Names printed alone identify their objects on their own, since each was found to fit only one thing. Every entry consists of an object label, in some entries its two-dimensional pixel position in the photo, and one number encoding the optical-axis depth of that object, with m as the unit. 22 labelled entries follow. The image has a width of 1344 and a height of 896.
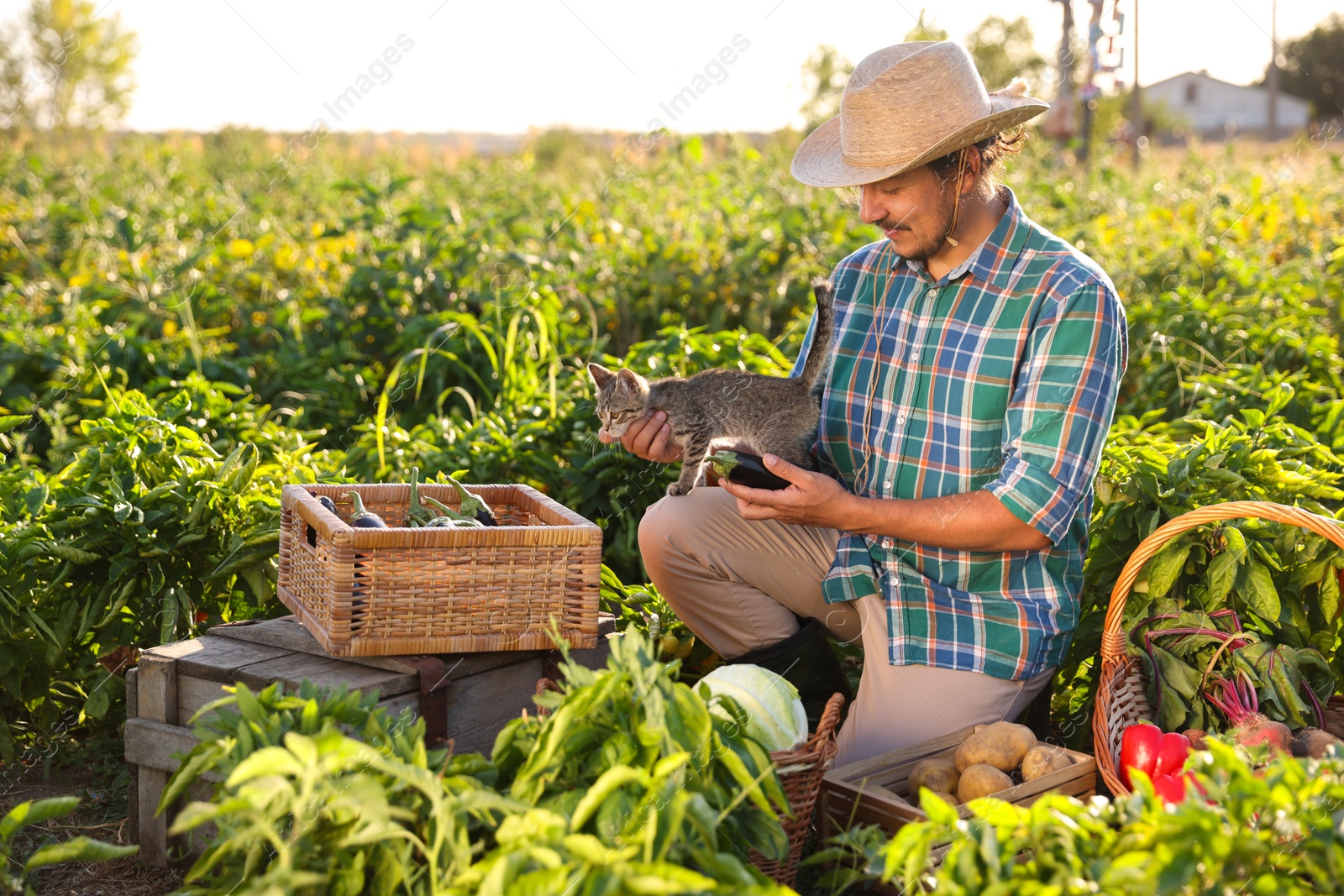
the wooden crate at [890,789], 2.33
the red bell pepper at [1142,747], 2.34
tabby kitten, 3.14
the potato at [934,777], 2.50
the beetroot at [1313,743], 2.39
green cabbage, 2.29
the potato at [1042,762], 2.46
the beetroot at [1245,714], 2.38
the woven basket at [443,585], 2.59
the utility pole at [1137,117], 14.09
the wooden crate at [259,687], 2.60
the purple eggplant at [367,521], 2.78
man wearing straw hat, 2.65
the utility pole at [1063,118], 11.68
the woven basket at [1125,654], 2.35
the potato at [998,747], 2.51
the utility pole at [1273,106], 23.78
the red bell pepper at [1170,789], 2.14
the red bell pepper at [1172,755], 2.33
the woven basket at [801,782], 2.19
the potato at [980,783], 2.38
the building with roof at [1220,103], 51.28
